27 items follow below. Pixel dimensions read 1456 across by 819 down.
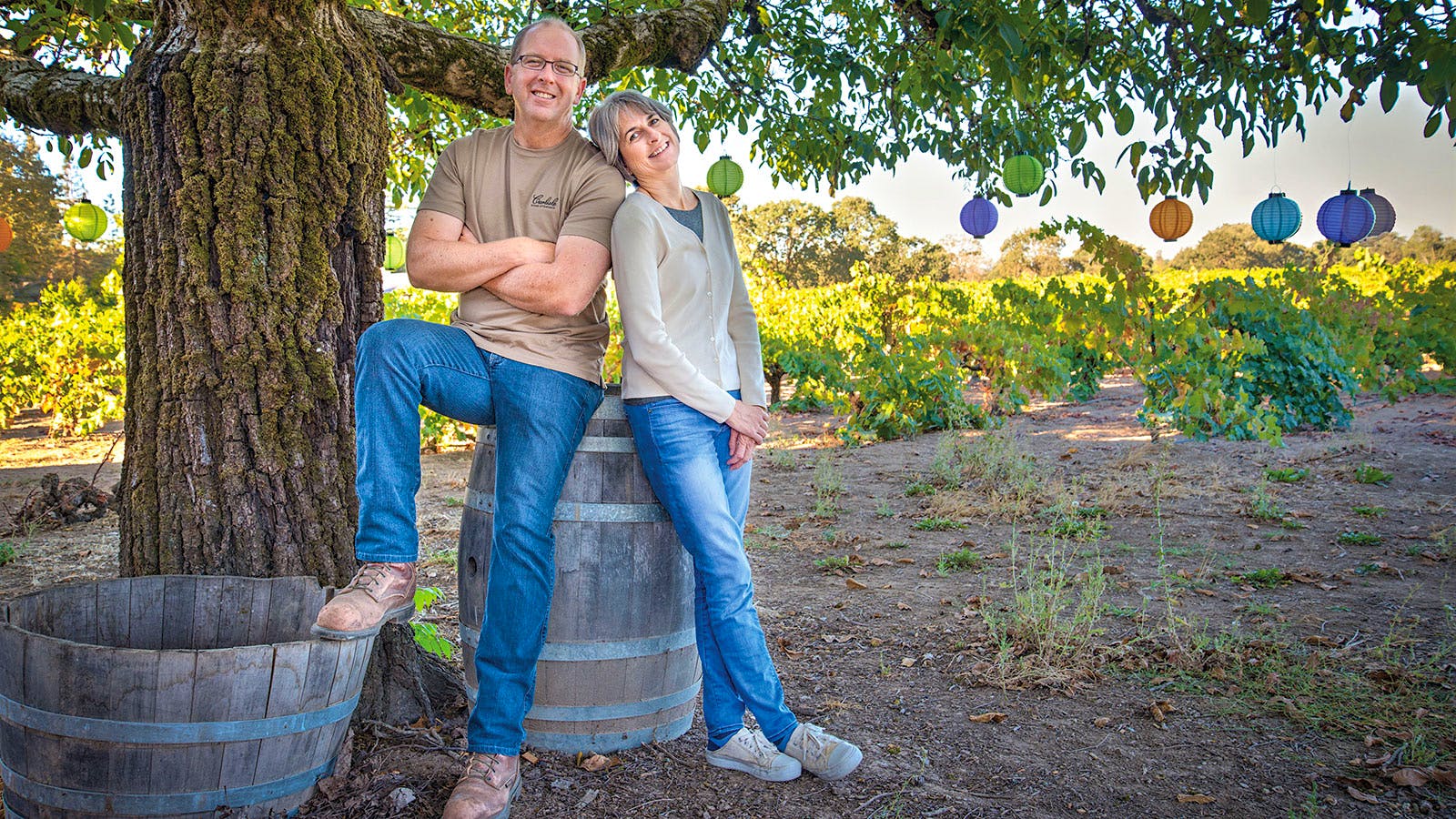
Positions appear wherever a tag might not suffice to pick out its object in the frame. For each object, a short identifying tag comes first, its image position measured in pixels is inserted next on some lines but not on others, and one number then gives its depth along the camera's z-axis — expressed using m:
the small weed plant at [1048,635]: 3.05
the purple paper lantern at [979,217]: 7.04
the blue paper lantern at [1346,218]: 7.06
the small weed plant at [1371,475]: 5.88
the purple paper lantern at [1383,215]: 7.64
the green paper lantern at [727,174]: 5.80
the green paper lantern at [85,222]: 6.43
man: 2.02
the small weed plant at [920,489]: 6.32
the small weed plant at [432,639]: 2.60
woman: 2.20
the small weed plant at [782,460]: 7.77
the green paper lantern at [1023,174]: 4.75
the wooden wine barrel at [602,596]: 2.35
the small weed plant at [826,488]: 5.91
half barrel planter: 1.71
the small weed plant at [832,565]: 4.67
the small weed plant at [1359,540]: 4.64
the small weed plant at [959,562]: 4.52
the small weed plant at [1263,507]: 5.21
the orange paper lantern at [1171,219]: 7.42
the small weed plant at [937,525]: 5.40
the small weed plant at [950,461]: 6.50
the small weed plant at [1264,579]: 4.07
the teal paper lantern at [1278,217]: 6.92
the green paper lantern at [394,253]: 6.97
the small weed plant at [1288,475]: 6.08
